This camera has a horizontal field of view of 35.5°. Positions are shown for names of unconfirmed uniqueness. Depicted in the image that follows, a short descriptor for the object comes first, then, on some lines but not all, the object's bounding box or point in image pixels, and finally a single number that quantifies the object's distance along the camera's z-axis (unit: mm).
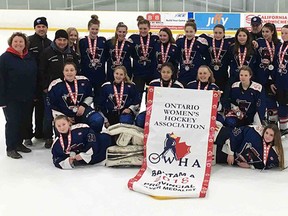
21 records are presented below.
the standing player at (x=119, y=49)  5418
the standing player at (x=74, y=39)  5246
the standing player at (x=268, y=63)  5215
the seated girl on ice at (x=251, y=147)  4090
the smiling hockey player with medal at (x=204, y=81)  4539
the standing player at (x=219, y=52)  5332
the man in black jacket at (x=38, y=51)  4914
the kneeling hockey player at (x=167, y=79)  4645
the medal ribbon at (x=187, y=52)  5355
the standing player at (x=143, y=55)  5492
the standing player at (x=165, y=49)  5359
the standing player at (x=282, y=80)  5105
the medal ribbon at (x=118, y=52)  5430
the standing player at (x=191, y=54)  5352
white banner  3876
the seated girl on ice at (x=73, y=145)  4215
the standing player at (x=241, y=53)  5055
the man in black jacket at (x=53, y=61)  4793
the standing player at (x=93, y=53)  5375
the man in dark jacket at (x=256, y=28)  5516
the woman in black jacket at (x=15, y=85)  4504
